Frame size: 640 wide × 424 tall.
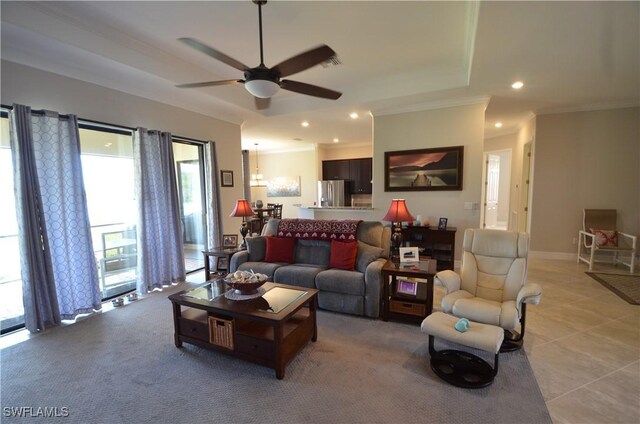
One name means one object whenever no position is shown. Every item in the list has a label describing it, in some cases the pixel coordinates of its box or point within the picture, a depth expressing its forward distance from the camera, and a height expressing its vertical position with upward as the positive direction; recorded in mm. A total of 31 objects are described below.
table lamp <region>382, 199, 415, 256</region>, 3264 -316
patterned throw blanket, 3506 -502
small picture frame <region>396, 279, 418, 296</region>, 2900 -1022
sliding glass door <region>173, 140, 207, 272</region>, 4723 -96
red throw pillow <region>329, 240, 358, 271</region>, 3280 -775
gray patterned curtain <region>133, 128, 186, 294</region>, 3730 -291
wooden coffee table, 2109 -1121
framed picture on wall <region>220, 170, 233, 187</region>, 5176 +259
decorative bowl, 2359 -768
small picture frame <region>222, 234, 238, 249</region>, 4281 -760
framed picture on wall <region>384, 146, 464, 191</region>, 4469 +334
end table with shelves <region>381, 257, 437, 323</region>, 2828 -1117
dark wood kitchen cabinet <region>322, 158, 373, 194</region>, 8297 +563
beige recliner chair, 2256 -893
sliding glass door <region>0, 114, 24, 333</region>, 2697 -562
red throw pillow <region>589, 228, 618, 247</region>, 4523 -841
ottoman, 1929 -1319
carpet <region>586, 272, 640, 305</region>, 3436 -1352
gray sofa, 2982 -930
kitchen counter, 5186 -350
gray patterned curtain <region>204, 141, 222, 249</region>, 4871 -70
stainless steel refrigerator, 8312 -78
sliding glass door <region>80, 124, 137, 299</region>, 3430 -118
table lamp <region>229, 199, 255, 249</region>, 4062 -282
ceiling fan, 2029 +975
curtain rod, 2742 +853
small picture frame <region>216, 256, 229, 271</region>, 4008 -1027
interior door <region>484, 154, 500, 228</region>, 9023 -128
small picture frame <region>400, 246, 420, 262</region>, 3088 -729
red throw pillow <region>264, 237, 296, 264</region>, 3664 -778
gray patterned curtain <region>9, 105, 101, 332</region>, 2663 -272
